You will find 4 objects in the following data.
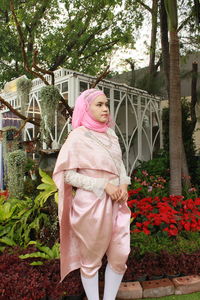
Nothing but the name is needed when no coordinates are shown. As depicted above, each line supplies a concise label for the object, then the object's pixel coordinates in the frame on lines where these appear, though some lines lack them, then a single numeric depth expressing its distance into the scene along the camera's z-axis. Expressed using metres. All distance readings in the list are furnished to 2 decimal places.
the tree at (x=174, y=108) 4.09
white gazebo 4.98
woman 2.14
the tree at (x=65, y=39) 9.95
